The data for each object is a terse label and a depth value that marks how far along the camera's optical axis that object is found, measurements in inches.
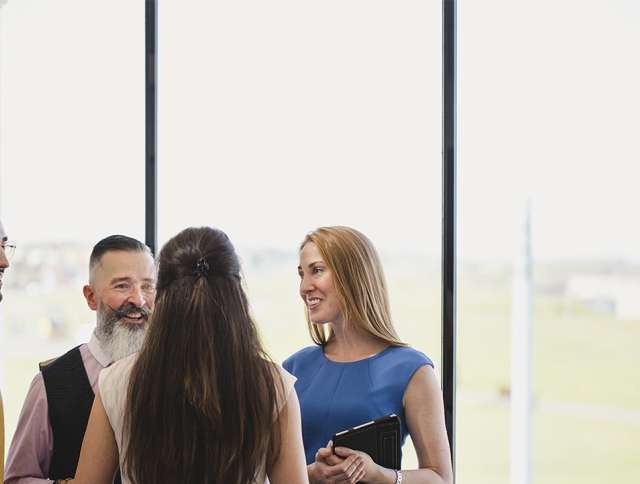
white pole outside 202.3
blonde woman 149.6
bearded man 138.7
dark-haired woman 127.2
